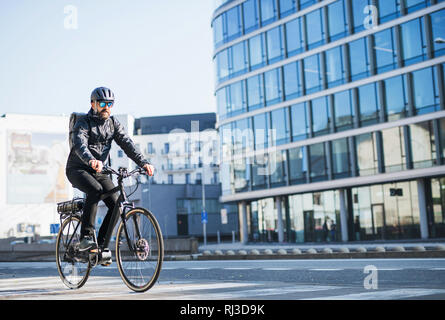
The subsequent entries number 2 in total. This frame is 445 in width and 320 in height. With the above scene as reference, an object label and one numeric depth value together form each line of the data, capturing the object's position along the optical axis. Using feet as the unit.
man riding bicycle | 36.23
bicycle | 34.00
